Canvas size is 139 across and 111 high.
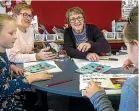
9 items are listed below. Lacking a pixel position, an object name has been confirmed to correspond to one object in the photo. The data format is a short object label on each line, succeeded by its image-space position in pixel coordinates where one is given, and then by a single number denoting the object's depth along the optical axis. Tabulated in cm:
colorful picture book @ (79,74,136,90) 133
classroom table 131
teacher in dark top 208
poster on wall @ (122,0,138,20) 301
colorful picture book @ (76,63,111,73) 164
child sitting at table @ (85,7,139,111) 91
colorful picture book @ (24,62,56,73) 170
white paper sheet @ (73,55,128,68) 180
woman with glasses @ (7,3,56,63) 198
